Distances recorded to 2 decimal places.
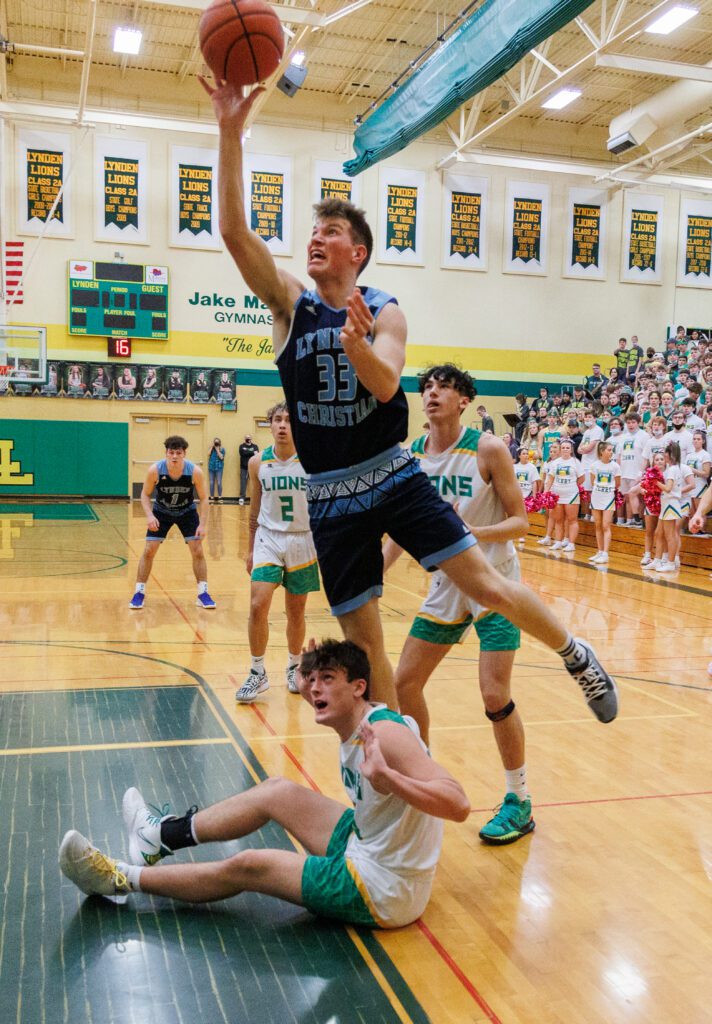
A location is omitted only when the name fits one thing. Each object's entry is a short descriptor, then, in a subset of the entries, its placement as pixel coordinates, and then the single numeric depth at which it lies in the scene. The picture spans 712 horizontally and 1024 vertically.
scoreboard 21.48
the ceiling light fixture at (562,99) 19.98
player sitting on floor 2.81
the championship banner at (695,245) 25.23
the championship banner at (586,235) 24.30
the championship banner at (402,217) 22.95
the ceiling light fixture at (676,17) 14.22
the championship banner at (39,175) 20.83
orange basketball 2.95
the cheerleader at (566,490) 14.05
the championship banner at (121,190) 21.44
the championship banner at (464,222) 23.44
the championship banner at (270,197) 22.09
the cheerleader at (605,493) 13.49
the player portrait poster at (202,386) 22.62
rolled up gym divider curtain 10.34
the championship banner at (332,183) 22.67
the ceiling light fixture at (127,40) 17.80
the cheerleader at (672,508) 12.07
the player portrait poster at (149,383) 22.19
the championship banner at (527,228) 23.86
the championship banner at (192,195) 21.80
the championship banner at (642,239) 24.70
